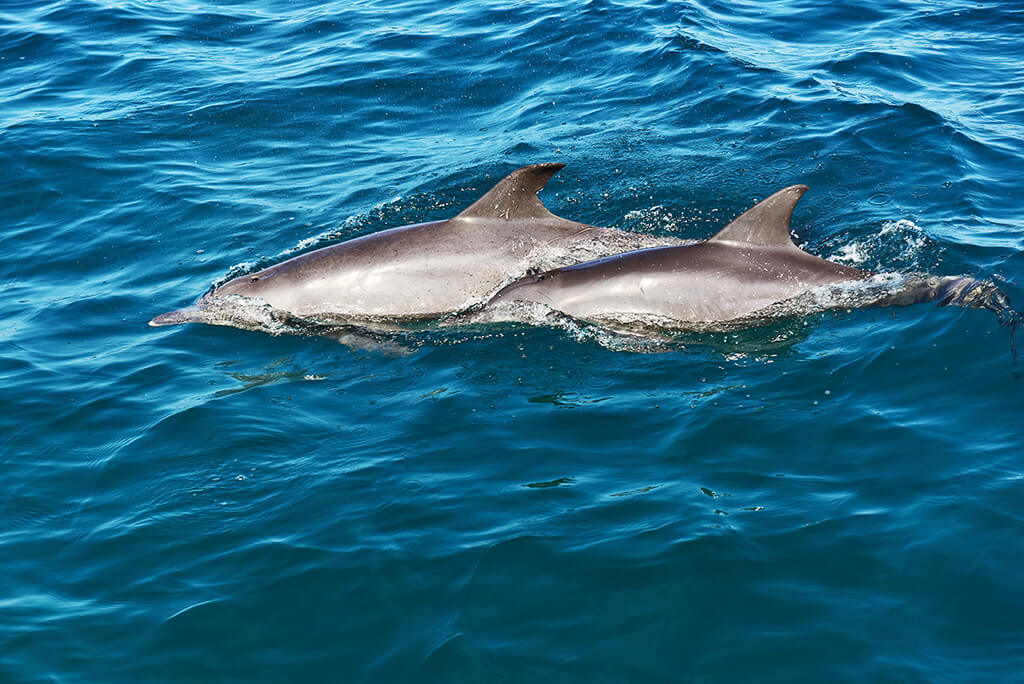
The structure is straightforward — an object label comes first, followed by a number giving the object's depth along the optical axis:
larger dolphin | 21.72
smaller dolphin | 19.66
